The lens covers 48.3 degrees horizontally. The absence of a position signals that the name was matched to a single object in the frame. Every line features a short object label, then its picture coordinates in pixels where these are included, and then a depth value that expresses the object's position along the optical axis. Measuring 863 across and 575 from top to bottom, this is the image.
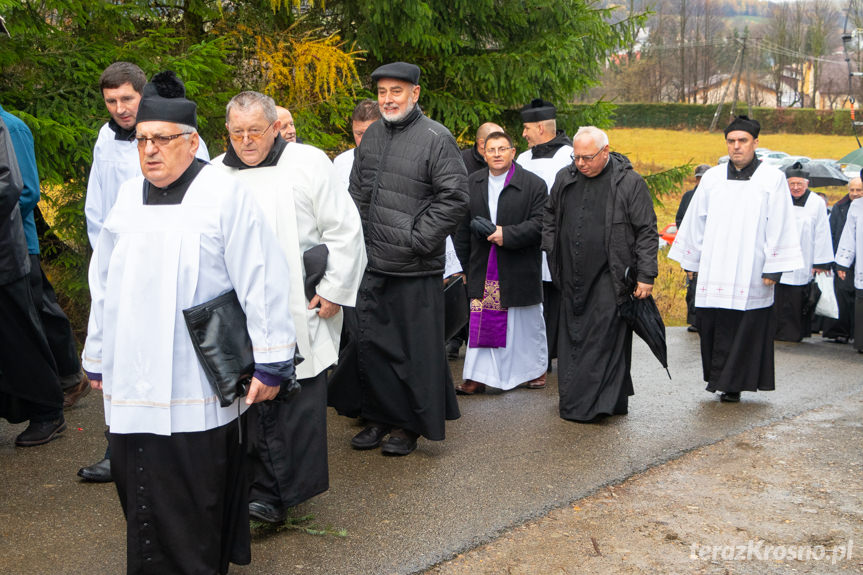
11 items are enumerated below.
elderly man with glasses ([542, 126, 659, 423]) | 6.78
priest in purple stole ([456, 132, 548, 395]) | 7.59
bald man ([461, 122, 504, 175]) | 8.69
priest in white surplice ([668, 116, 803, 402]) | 7.57
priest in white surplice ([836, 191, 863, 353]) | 10.56
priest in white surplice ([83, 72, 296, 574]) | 3.47
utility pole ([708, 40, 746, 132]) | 55.18
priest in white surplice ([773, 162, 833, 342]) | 11.11
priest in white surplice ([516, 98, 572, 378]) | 8.44
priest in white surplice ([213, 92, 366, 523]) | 4.60
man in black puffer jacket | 5.70
